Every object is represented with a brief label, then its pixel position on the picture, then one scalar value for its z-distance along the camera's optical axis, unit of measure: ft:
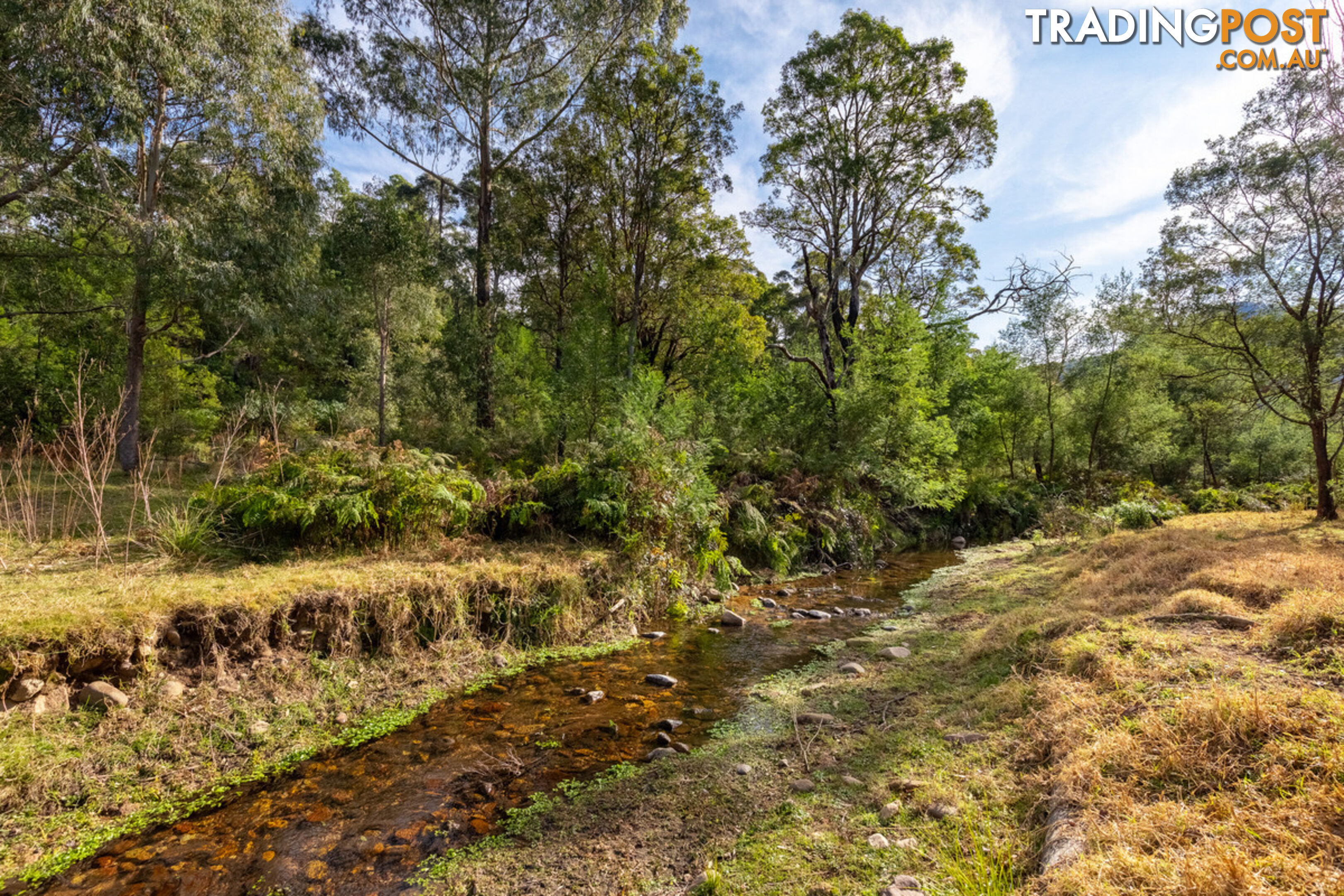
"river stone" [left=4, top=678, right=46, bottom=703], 12.16
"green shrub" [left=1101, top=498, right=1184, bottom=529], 43.19
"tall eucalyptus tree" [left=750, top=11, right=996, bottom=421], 50.34
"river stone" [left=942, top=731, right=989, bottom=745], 12.57
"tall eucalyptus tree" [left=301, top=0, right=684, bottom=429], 47.67
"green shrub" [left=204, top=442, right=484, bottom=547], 21.36
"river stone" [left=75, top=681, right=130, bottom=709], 12.87
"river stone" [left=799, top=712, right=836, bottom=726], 15.19
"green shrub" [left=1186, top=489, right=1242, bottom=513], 55.72
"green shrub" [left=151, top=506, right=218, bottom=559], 19.48
